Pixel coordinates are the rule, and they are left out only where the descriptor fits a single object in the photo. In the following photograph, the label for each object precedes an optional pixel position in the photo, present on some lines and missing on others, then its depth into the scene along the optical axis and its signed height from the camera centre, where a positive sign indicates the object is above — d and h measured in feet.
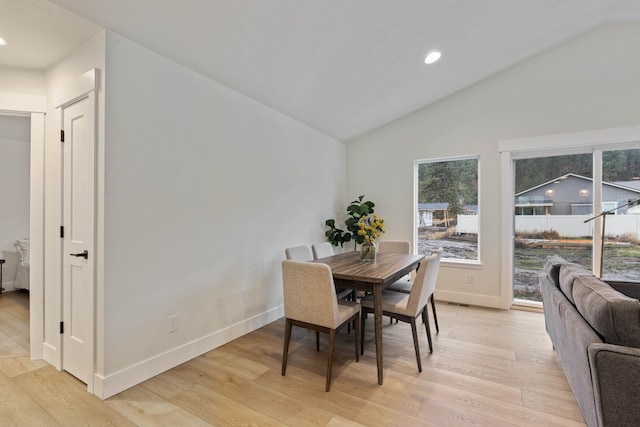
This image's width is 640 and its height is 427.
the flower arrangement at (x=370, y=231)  9.56 -0.52
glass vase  9.79 -1.24
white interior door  6.84 -0.61
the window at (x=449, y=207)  13.92 +0.38
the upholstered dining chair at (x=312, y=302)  7.12 -2.14
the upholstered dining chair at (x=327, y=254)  10.76 -1.50
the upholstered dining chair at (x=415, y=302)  7.76 -2.38
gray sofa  4.20 -2.03
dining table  7.29 -1.51
